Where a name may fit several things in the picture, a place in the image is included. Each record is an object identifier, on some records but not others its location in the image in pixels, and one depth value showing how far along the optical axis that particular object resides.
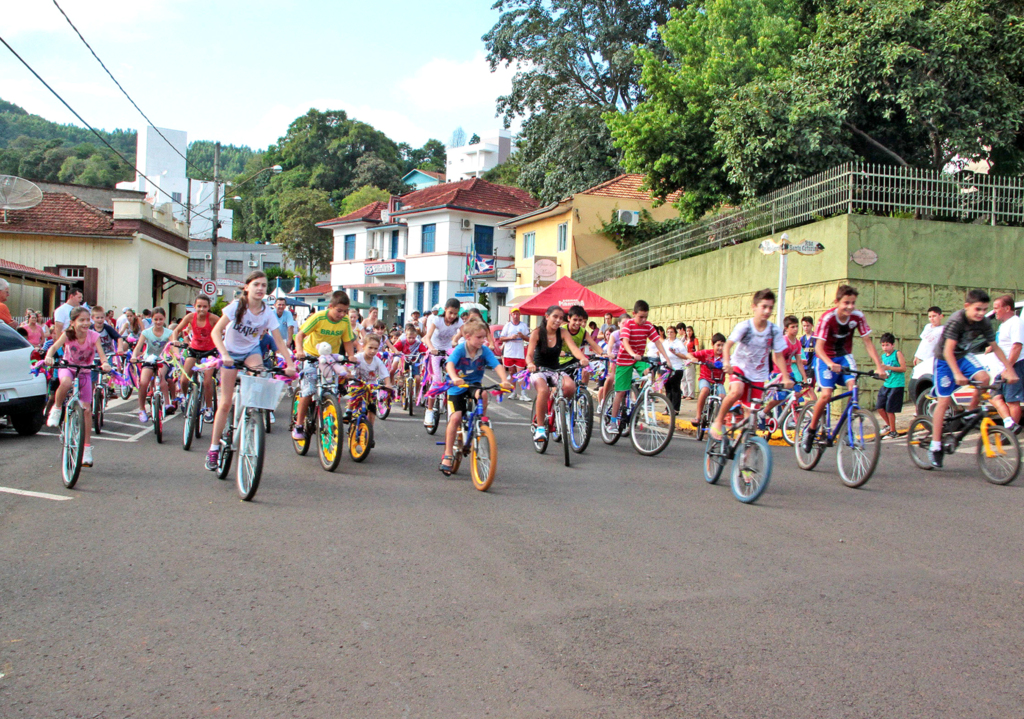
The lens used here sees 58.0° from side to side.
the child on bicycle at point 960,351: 9.52
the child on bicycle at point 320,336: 10.31
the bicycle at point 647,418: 11.55
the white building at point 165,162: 102.00
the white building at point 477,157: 106.50
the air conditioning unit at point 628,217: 38.03
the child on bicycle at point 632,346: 12.15
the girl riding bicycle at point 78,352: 9.34
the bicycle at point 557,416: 10.45
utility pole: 36.65
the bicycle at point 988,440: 9.15
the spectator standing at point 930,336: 13.21
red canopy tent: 24.98
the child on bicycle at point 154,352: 12.53
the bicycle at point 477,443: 8.53
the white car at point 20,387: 11.59
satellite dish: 29.05
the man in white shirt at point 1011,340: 10.38
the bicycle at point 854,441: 8.84
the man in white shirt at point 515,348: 17.45
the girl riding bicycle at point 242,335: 8.61
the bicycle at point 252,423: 7.74
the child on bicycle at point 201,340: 11.51
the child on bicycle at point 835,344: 9.70
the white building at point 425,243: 53.66
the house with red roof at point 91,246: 36.75
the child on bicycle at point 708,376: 12.87
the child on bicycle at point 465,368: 9.05
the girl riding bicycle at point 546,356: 11.16
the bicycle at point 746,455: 7.98
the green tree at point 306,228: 69.19
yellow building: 39.34
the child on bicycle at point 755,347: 9.06
